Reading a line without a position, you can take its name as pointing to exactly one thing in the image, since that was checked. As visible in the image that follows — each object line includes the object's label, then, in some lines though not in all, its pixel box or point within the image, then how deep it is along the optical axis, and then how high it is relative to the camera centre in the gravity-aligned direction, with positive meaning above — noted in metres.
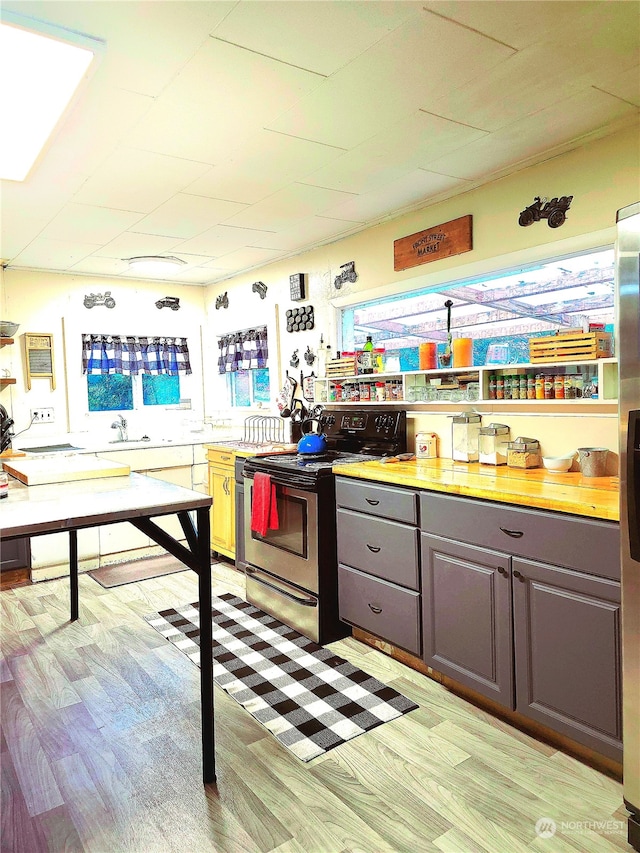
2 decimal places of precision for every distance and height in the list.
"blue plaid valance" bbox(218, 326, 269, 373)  5.15 +0.45
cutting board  2.52 -0.29
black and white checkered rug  2.40 -1.34
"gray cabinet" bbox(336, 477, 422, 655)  2.76 -0.83
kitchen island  1.83 -0.35
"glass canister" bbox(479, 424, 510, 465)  3.04 -0.27
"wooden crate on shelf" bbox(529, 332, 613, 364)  2.56 +0.19
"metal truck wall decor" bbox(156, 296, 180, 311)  5.69 +0.97
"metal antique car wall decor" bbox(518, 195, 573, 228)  2.79 +0.87
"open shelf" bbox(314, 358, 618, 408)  2.60 +0.05
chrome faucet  5.39 -0.22
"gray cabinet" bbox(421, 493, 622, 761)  2.00 -0.85
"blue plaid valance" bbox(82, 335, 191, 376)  5.32 +0.45
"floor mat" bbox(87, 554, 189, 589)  4.35 -1.31
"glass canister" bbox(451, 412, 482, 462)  3.18 -0.23
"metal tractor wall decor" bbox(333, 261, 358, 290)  4.09 +0.86
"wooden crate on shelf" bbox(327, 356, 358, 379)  3.94 +0.20
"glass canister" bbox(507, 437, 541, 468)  2.90 -0.32
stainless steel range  3.19 -0.76
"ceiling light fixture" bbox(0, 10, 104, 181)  1.74 +1.10
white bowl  2.73 -0.35
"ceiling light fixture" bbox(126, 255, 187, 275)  4.62 +1.11
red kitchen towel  3.43 -0.64
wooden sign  3.26 +0.88
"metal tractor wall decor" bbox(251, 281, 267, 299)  5.04 +0.96
